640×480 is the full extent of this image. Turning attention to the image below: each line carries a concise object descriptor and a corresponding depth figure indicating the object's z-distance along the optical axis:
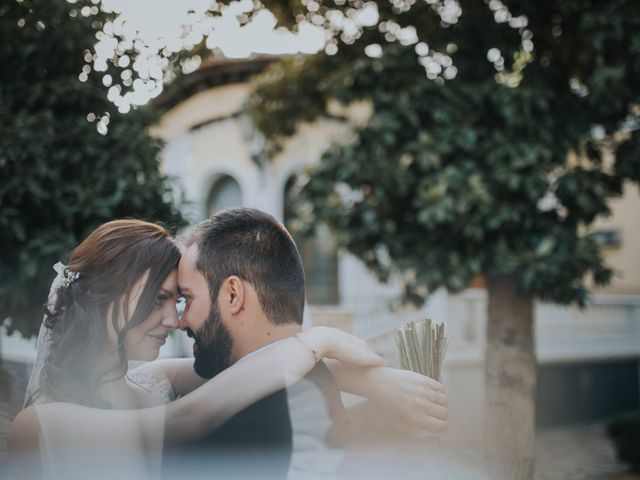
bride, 1.98
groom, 2.10
